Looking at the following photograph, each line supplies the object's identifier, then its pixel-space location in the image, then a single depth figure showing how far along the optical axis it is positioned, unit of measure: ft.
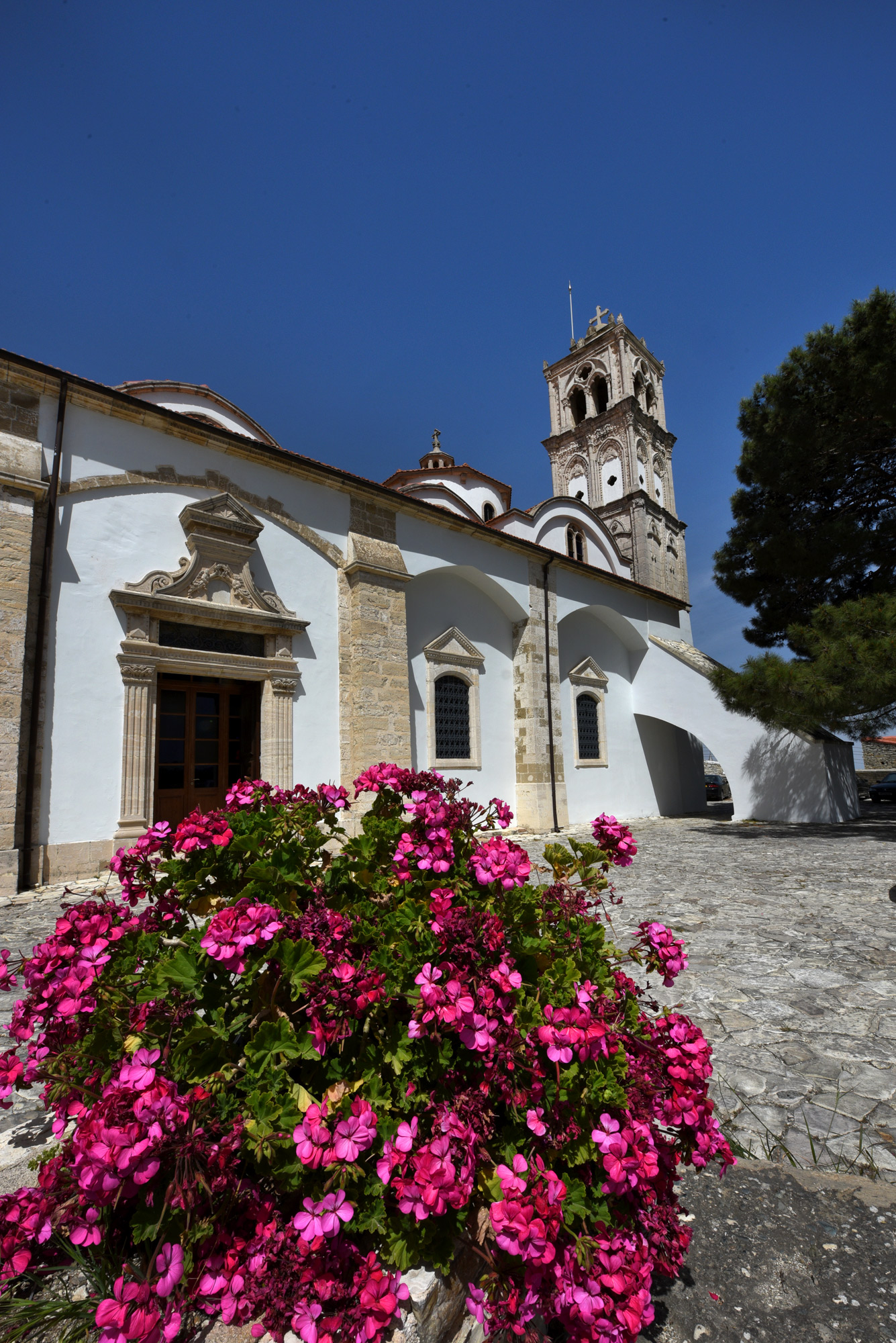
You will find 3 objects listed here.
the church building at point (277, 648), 22.90
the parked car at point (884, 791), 67.10
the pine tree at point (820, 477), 34.88
